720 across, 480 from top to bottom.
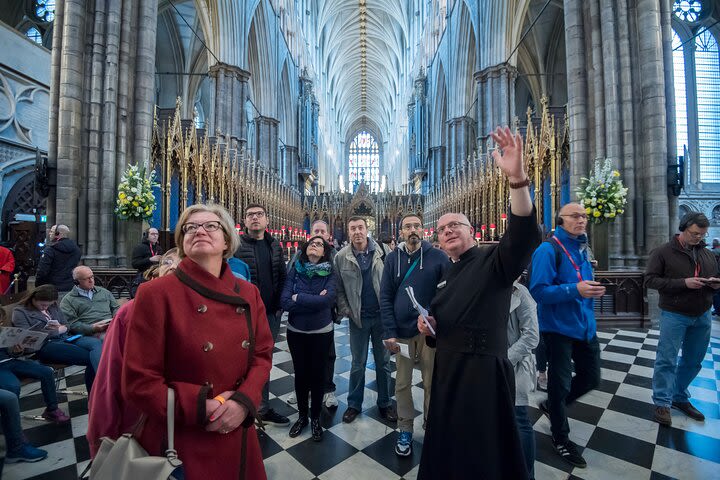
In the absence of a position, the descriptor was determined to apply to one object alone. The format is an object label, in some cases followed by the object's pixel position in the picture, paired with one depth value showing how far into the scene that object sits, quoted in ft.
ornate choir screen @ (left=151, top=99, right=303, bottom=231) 25.61
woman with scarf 8.31
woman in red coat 3.55
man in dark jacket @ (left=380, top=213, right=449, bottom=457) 7.71
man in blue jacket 7.35
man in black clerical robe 4.54
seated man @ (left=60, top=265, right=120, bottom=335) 9.96
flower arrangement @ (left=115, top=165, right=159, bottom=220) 21.17
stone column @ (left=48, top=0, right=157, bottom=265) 21.34
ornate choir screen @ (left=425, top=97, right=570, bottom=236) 24.57
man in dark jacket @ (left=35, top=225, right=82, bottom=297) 14.32
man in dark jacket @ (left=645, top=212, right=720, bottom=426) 8.66
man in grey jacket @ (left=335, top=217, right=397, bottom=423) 9.18
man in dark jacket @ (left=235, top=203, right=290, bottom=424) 8.98
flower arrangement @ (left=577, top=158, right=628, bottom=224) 19.36
